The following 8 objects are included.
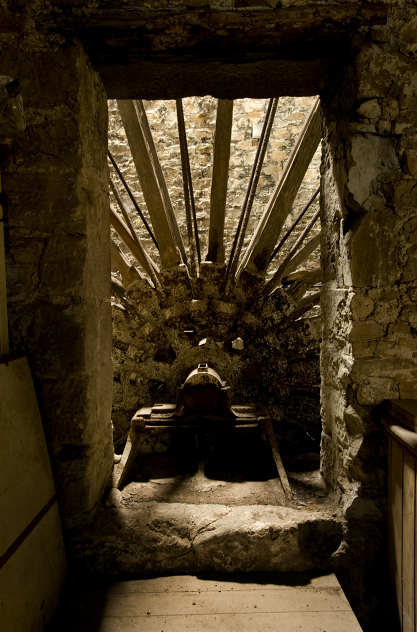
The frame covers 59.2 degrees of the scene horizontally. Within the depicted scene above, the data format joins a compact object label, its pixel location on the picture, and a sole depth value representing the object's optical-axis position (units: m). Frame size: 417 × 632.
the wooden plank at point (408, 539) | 1.22
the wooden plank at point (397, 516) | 1.32
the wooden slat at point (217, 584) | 1.41
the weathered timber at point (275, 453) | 1.77
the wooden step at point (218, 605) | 1.26
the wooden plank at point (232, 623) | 1.25
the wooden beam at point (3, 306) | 1.38
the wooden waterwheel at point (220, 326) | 3.26
